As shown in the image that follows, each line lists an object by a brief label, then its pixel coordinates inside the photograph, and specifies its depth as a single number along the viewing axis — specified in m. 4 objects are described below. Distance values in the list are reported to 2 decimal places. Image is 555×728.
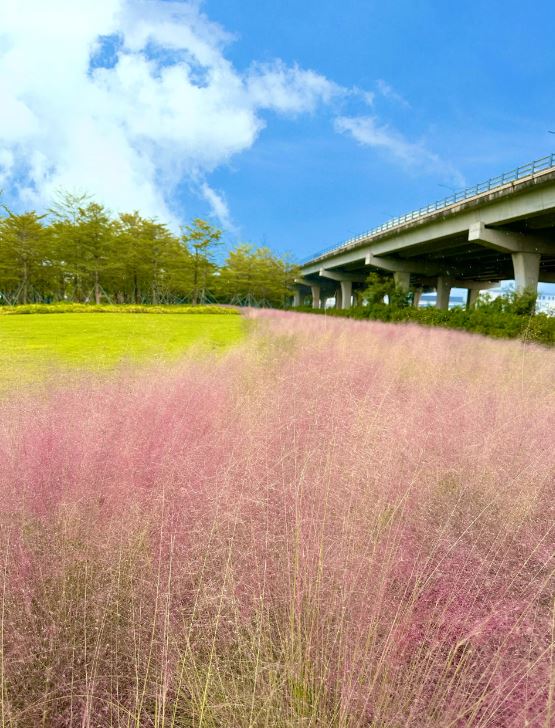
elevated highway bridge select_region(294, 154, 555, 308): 17.56
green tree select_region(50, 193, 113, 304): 34.72
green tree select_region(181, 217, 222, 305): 41.75
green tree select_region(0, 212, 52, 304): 35.53
